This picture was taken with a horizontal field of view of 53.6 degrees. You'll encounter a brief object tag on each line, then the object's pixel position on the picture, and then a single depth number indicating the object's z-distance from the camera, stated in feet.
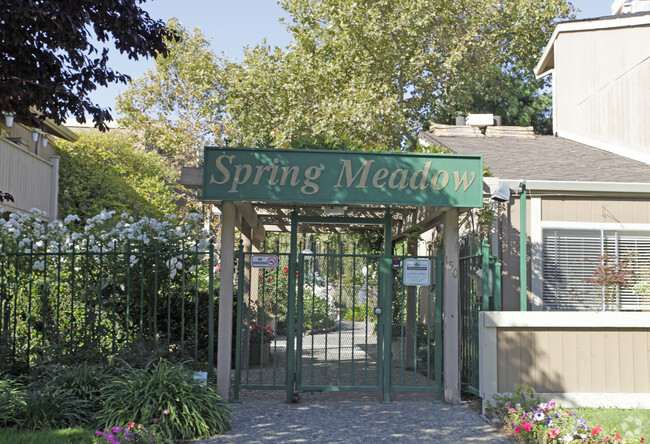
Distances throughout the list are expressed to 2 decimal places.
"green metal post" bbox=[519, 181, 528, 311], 26.61
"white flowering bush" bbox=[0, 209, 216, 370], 29.99
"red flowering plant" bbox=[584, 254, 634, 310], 29.66
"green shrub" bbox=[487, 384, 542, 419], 22.80
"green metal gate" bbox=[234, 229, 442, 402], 26.43
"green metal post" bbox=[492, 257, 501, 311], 26.08
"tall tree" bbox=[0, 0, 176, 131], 21.26
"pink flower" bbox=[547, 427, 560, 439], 18.51
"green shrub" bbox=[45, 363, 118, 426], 21.16
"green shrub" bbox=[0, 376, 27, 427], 20.16
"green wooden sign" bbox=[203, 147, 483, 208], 24.77
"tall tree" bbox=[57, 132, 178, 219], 79.15
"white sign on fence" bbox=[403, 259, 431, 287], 26.73
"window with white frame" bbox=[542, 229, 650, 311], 30.86
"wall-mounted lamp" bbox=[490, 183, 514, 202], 25.13
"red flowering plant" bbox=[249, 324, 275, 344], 33.53
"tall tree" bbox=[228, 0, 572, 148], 64.39
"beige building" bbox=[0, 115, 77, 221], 48.21
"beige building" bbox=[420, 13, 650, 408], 25.31
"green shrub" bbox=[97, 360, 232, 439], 19.98
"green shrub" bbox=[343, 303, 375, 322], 53.72
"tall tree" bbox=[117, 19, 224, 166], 78.74
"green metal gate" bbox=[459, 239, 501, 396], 25.70
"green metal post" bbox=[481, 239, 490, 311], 25.41
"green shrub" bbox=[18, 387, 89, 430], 20.25
